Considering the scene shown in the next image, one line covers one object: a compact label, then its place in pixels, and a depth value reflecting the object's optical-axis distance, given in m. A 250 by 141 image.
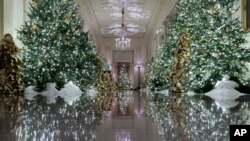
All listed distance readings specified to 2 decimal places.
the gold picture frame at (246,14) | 6.89
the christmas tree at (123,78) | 22.75
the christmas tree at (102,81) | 11.35
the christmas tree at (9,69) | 7.00
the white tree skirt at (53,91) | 6.89
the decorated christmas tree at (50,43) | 7.24
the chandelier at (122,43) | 22.47
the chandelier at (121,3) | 13.53
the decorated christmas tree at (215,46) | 6.33
